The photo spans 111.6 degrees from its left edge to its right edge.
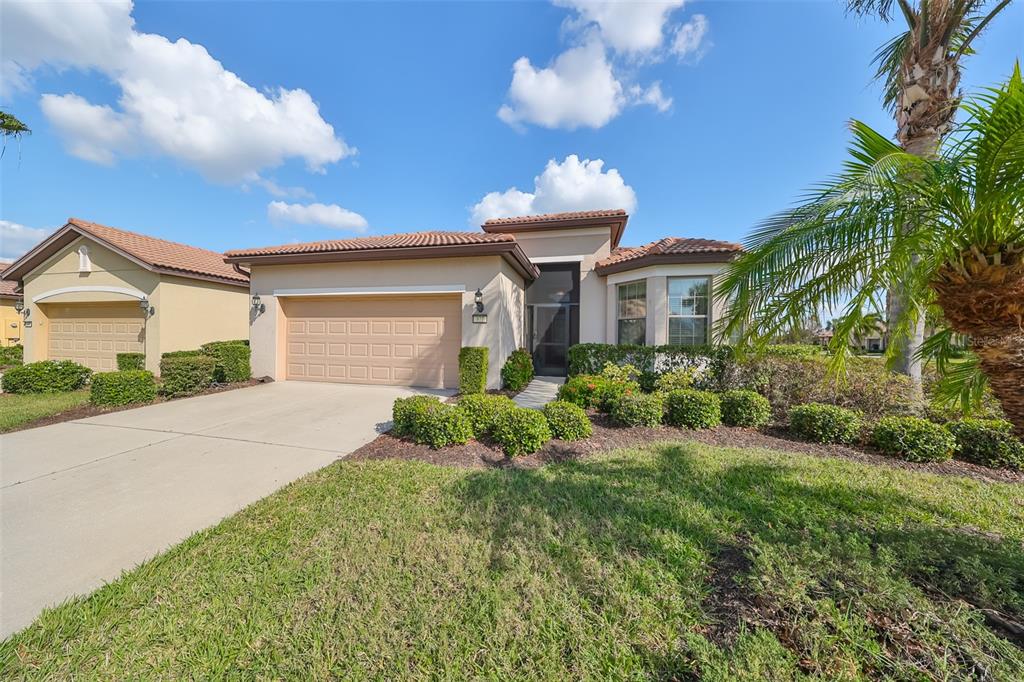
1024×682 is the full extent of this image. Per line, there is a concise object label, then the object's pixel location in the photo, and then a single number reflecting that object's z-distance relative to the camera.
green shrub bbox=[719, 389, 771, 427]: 6.17
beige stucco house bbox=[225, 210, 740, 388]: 9.17
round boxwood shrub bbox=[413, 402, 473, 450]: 5.12
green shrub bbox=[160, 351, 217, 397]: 8.24
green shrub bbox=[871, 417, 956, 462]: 4.83
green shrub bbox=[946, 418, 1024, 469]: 4.63
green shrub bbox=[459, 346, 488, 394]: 8.35
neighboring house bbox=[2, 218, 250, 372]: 10.88
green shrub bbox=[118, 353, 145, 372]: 10.78
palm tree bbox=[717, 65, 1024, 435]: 2.48
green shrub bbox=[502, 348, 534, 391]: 8.98
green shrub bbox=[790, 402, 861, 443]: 5.41
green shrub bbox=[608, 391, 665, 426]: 6.13
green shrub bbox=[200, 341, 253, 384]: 9.62
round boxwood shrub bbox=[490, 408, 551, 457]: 5.00
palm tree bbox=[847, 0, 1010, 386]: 5.75
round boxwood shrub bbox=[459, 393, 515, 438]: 5.39
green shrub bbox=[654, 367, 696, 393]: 7.46
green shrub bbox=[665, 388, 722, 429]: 6.11
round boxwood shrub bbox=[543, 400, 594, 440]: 5.48
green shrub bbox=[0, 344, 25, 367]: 14.05
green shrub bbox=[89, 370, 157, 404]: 7.34
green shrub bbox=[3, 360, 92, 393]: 8.80
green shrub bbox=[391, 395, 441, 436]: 5.38
